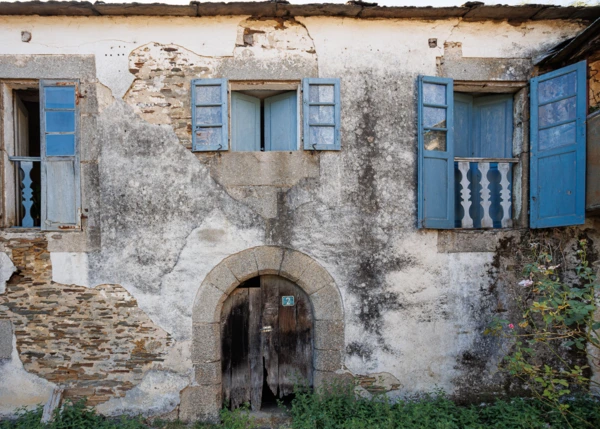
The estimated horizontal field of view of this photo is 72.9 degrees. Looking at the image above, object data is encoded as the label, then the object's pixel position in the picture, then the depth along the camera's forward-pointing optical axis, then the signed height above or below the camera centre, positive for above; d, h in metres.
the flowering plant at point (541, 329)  4.59 -1.50
